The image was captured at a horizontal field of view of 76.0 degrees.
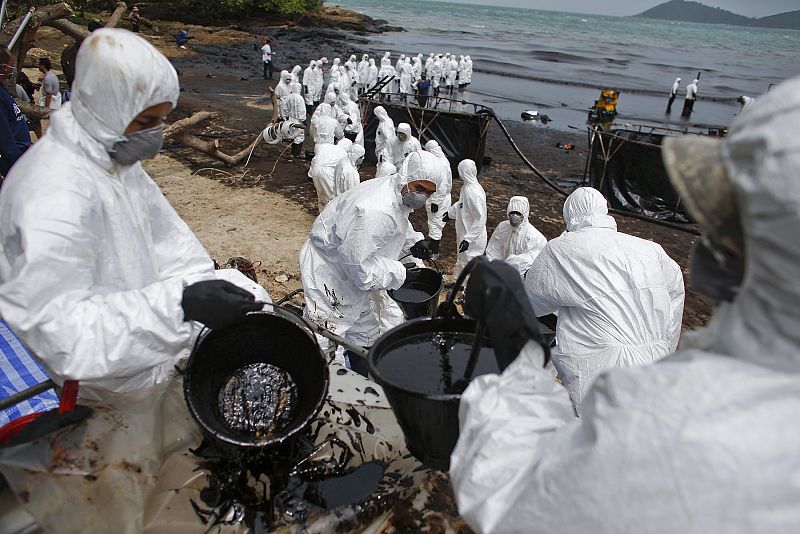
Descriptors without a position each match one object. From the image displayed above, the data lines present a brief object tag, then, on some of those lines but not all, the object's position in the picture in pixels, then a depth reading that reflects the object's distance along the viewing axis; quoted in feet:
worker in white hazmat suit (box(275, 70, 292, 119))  49.03
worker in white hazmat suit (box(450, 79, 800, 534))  2.83
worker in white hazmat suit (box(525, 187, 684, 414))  9.56
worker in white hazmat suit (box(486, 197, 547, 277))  19.21
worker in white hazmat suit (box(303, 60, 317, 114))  63.41
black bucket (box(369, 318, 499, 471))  5.08
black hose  29.22
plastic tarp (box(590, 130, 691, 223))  31.32
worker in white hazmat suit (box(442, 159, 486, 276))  23.06
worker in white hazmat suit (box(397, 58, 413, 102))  79.41
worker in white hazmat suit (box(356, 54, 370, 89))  76.69
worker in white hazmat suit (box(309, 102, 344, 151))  33.01
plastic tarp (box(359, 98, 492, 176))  37.47
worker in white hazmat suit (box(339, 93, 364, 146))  43.04
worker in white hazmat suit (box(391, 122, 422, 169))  31.63
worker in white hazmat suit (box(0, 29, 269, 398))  4.92
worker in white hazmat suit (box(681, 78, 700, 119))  81.56
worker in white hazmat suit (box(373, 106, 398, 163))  33.63
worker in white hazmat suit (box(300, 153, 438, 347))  11.86
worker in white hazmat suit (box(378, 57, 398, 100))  78.65
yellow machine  64.08
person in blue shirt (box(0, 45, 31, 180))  19.11
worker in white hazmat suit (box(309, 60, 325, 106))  63.93
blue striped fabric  9.22
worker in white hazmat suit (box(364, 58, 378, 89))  76.86
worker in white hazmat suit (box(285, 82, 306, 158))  48.67
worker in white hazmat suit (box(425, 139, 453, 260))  24.35
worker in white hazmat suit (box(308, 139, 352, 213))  26.13
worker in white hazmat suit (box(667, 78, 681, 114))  84.24
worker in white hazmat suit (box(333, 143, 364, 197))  24.54
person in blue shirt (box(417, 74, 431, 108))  73.87
